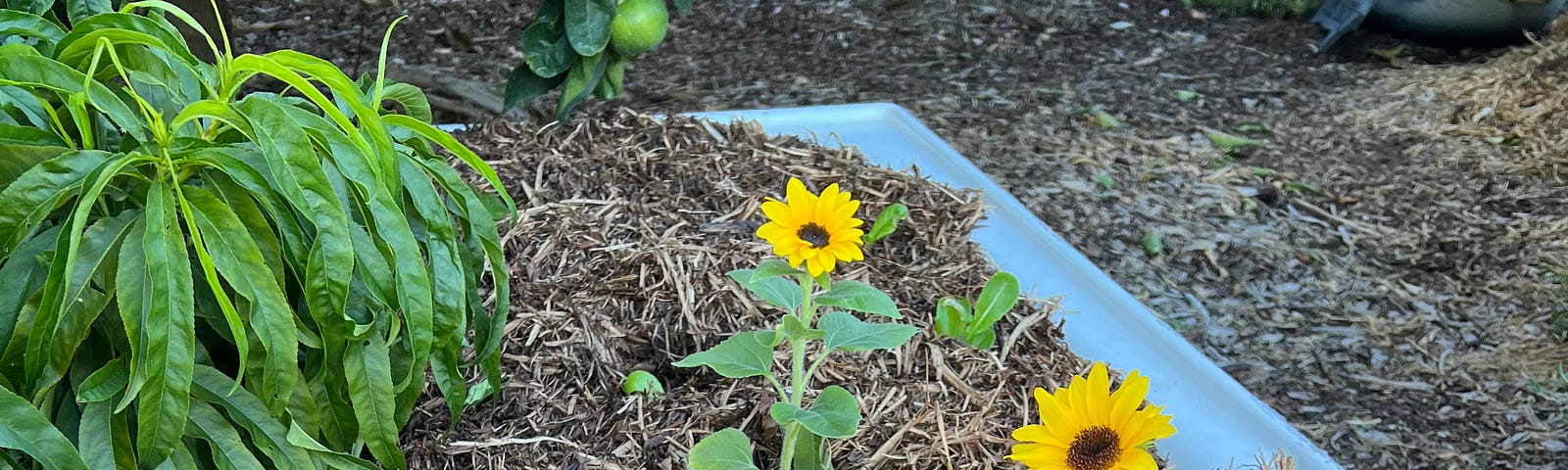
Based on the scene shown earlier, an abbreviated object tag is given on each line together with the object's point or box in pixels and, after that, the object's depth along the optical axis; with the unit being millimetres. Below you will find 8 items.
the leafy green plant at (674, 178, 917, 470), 1051
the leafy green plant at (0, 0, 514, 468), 797
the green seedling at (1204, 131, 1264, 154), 3166
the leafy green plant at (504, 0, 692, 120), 1730
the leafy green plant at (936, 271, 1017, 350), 1384
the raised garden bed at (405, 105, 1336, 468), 1206
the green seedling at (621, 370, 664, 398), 1245
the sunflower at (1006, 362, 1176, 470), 924
